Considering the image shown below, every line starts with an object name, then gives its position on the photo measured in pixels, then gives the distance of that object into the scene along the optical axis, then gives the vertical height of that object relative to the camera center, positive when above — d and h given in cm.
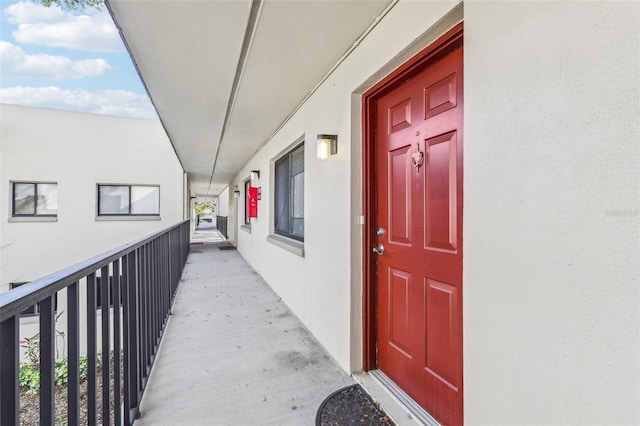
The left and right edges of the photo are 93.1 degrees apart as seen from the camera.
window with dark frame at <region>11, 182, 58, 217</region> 725 +36
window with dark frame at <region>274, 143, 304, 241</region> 371 +25
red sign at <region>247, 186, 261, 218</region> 561 +25
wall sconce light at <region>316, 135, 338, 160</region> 238 +53
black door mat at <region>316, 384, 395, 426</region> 165 -114
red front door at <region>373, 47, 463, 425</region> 146 -13
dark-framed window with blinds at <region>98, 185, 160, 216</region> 778 +35
